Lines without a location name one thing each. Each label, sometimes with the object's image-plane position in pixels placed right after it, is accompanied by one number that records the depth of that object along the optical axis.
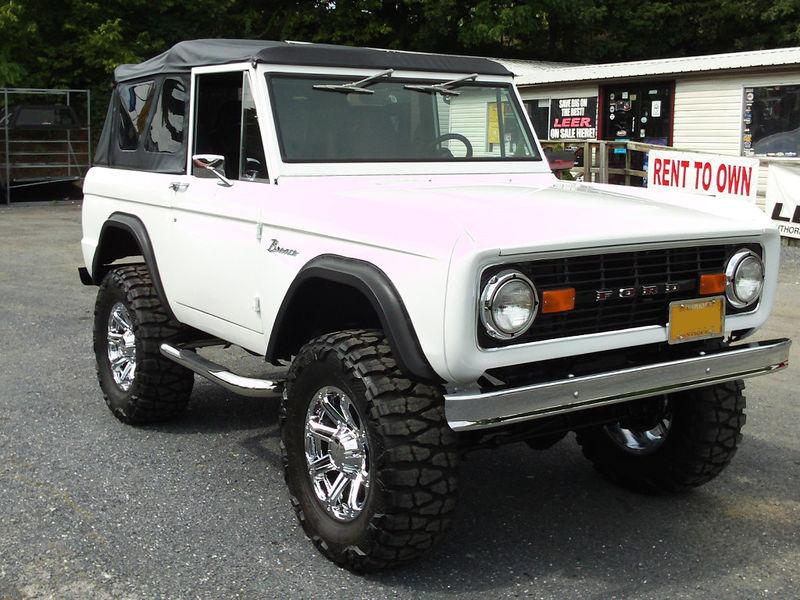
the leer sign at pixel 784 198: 13.27
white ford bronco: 3.38
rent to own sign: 13.96
